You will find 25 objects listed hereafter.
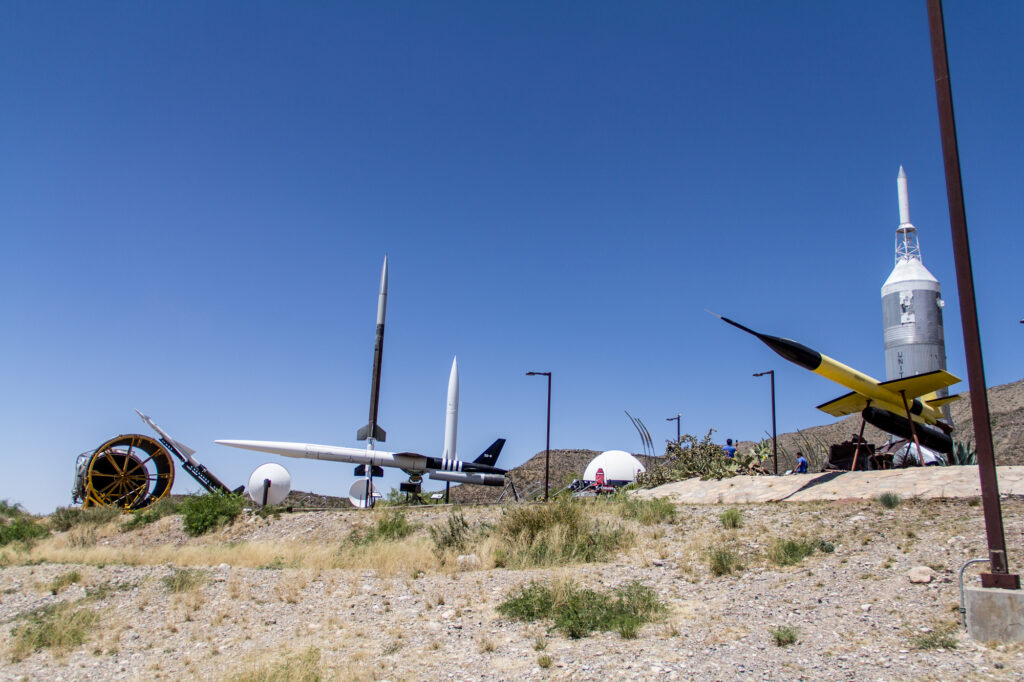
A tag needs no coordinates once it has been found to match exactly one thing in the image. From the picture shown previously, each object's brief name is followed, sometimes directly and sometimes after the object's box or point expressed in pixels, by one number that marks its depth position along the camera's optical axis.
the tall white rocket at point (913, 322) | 27.88
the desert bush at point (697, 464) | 23.27
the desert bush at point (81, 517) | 27.48
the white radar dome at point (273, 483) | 32.22
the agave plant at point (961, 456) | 23.30
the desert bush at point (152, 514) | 26.44
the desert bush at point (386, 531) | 18.51
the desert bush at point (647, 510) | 16.39
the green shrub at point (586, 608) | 8.63
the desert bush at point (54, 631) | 9.27
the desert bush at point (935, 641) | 7.10
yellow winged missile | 17.55
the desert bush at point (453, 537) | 15.29
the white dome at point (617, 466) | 40.59
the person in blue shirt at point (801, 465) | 24.93
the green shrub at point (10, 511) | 32.65
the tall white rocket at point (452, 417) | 40.00
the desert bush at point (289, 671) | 7.03
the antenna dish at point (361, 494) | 33.53
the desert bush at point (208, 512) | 24.64
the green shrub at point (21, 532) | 25.05
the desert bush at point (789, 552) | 11.41
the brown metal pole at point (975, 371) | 7.43
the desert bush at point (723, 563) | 11.45
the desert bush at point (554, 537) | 13.55
